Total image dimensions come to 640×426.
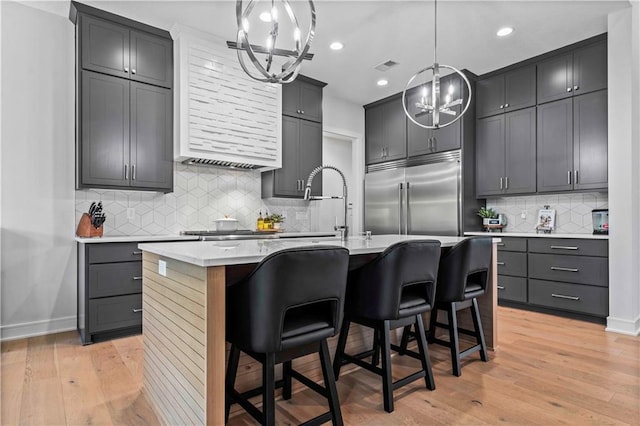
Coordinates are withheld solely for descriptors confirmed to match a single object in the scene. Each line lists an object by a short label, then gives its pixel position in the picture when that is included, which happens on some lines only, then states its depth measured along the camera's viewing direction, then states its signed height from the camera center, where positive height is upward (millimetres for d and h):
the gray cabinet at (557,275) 3557 -639
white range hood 3627 +1107
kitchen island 1451 -488
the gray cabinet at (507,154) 4273 +725
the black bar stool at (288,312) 1423 -412
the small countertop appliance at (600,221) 3738 -80
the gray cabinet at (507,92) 4273 +1475
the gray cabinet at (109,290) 2980 -633
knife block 3275 -133
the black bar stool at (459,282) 2363 -444
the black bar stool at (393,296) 1883 -448
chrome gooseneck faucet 2457 -83
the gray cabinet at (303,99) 4598 +1469
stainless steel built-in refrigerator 4641 +202
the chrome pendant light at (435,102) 2508 +785
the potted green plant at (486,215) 4707 -21
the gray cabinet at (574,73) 3725 +1489
